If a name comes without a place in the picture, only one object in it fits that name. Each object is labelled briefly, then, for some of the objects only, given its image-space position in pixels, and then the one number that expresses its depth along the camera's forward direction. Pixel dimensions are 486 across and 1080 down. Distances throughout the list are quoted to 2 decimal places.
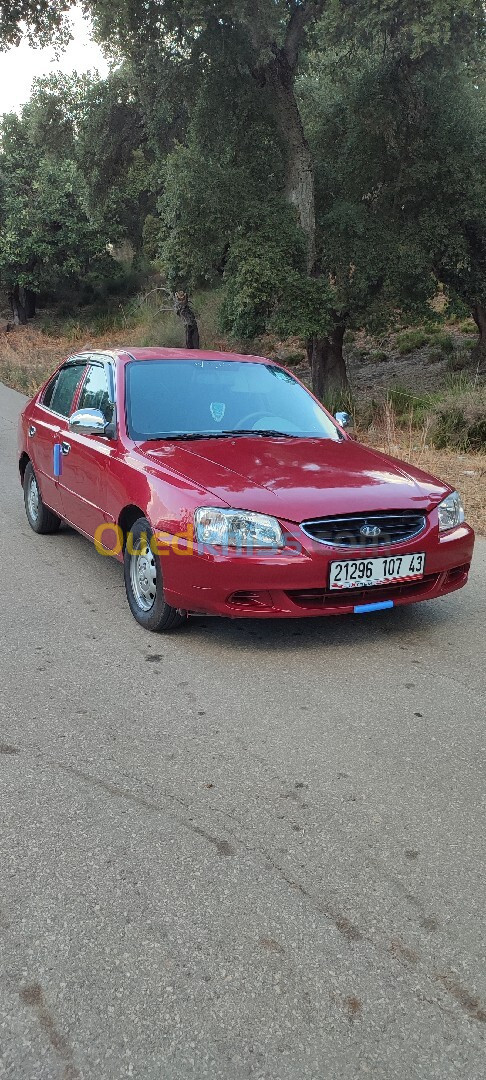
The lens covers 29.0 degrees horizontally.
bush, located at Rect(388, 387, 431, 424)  13.14
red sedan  4.70
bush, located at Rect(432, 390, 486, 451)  11.62
